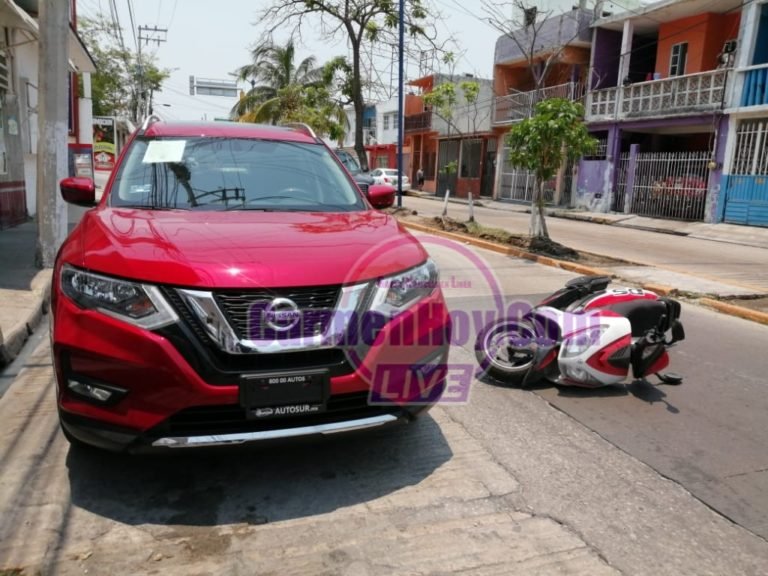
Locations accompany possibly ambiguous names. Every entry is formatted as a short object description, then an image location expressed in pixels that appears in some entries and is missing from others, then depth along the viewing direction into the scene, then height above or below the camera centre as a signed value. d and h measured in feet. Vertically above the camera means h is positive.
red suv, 8.03 -2.10
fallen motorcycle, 13.50 -3.24
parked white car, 106.73 +1.35
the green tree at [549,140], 34.06 +3.01
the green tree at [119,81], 124.57 +20.67
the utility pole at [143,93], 132.57 +18.12
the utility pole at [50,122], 24.57 +1.74
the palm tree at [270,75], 103.04 +17.76
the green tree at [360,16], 66.08 +18.01
